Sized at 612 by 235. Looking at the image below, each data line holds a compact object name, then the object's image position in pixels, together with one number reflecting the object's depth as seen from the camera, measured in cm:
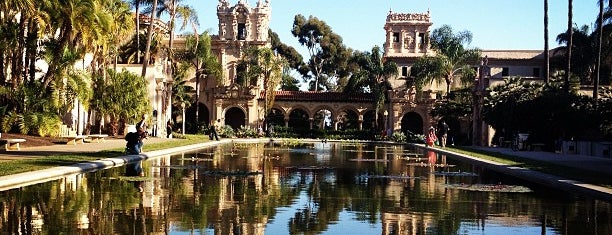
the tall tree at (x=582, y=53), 7519
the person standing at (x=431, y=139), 5326
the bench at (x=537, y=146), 4759
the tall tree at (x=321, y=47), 10850
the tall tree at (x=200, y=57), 7175
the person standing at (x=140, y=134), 2898
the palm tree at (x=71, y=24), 3547
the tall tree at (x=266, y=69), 7681
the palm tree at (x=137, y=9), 5188
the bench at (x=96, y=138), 4119
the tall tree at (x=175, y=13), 5456
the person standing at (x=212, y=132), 5747
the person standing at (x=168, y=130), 5782
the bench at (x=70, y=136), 3703
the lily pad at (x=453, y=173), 2320
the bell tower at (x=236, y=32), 8454
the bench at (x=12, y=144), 2864
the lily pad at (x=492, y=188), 1775
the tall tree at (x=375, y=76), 7638
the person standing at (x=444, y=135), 4909
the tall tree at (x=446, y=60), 7200
